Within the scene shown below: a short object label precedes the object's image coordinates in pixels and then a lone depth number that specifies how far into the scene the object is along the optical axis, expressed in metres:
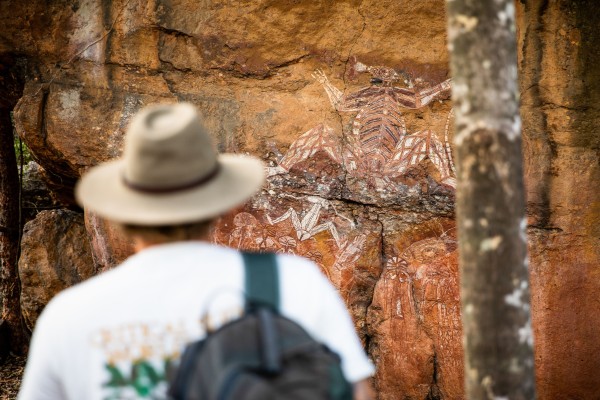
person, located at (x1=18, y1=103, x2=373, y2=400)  2.75
